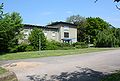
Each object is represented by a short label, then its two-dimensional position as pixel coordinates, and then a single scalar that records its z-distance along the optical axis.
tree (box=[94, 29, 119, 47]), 23.29
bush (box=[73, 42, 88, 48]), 21.49
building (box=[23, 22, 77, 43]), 21.62
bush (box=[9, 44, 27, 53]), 15.35
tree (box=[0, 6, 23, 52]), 13.44
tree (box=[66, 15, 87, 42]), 30.85
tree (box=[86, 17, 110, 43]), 31.09
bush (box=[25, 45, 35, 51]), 16.58
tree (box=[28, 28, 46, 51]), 16.90
